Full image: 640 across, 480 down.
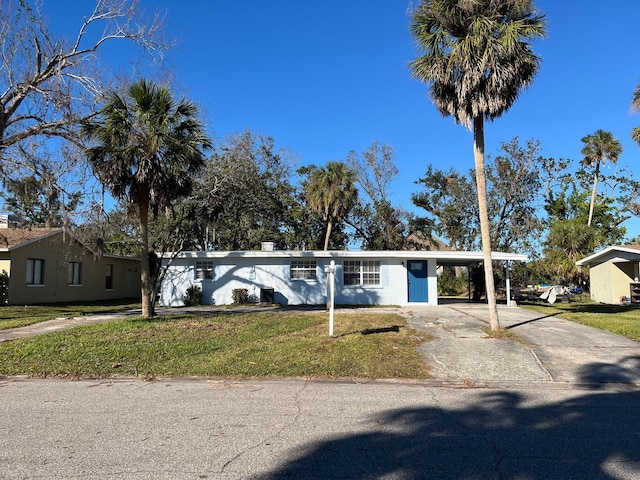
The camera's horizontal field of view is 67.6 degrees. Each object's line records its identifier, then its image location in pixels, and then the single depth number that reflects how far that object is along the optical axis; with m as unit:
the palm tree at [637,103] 19.39
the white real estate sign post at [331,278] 11.20
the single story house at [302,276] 23.33
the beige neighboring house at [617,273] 26.16
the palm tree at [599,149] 40.50
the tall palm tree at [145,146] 14.54
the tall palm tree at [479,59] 11.63
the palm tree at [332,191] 29.17
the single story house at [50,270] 22.39
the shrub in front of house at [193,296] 23.62
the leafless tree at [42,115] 14.45
